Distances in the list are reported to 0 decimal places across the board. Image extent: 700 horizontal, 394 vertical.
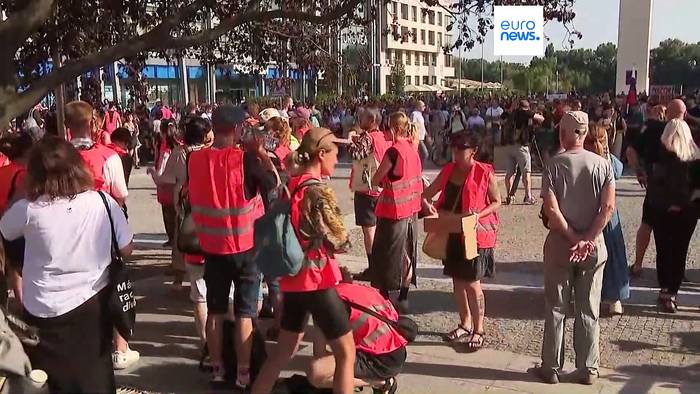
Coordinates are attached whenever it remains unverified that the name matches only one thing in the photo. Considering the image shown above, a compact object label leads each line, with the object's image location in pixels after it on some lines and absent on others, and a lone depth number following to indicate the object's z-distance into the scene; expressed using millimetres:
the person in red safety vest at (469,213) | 5512
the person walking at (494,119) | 19531
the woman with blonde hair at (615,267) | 6078
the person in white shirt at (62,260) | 3291
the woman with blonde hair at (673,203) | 6234
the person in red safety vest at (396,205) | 6160
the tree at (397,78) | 62731
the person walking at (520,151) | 12258
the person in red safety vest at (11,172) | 5094
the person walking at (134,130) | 19016
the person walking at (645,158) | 6742
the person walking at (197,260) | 5145
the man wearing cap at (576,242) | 4695
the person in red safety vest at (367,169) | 6996
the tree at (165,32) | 5059
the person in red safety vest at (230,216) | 4617
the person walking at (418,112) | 16219
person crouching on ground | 4371
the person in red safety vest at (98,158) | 5039
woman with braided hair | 3906
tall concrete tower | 38062
